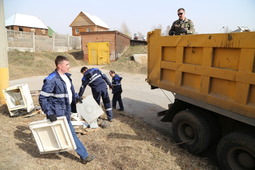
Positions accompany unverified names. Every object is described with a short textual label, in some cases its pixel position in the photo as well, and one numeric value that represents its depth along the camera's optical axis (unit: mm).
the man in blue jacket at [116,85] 5996
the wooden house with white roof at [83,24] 44903
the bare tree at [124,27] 94388
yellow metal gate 20828
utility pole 5300
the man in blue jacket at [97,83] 5113
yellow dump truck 2732
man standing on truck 4816
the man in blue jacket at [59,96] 2902
